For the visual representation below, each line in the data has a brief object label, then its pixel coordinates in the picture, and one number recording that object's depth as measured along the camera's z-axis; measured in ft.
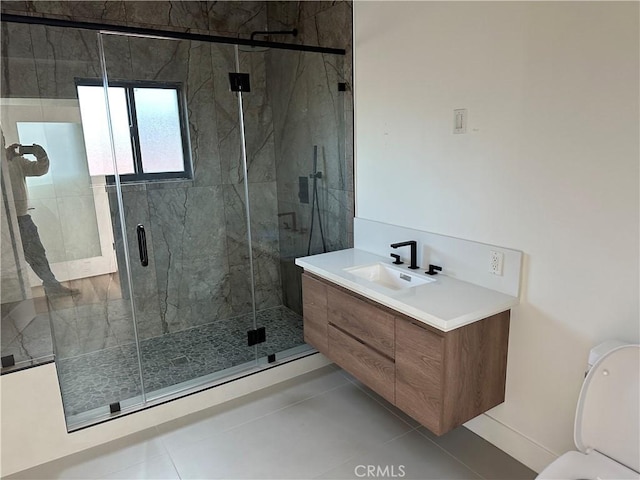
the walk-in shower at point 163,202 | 8.72
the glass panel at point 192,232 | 9.71
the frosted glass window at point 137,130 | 9.16
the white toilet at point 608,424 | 4.60
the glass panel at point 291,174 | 9.68
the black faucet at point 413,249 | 7.57
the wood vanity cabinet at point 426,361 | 5.85
